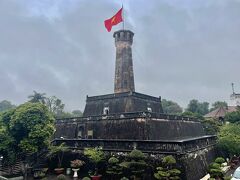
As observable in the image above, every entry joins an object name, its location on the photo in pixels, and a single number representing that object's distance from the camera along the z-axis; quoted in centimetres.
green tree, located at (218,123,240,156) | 2077
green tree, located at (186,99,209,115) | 5503
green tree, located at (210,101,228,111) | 6044
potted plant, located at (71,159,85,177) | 1658
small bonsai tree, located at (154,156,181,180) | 1275
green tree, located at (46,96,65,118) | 5341
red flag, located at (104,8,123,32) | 2856
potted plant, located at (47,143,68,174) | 1841
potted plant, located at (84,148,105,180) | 1603
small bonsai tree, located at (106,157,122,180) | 1491
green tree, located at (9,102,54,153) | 1700
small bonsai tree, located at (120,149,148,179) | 1410
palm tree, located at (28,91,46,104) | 4072
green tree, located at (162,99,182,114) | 6490
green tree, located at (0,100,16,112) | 7734
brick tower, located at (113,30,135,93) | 3103
